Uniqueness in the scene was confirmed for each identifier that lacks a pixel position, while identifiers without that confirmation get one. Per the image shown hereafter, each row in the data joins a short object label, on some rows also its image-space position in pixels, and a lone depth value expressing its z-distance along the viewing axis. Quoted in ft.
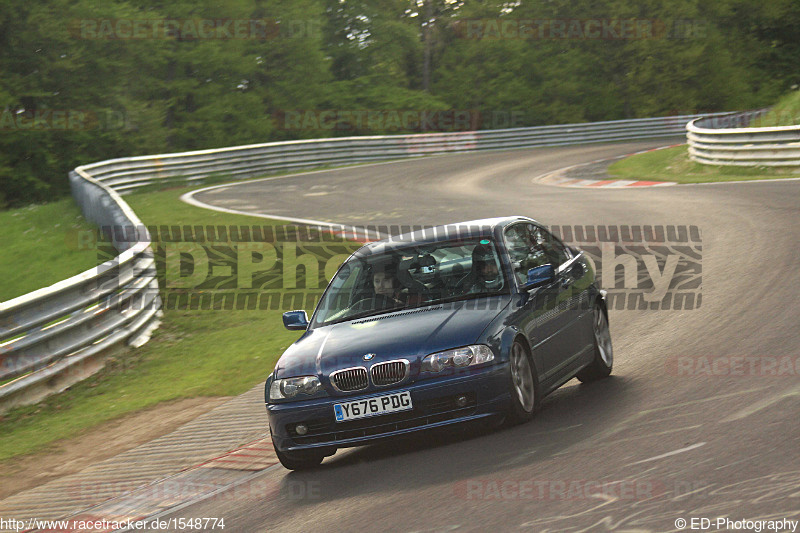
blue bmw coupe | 44.52
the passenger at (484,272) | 50.31
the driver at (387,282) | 51.49
